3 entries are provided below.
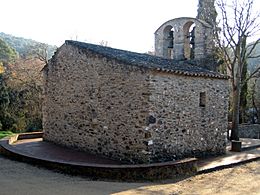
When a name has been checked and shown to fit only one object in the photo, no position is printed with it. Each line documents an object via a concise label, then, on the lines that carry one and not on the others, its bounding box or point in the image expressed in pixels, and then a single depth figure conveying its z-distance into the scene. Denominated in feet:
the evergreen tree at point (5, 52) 131.03
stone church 35.58
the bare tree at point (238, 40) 62.56
